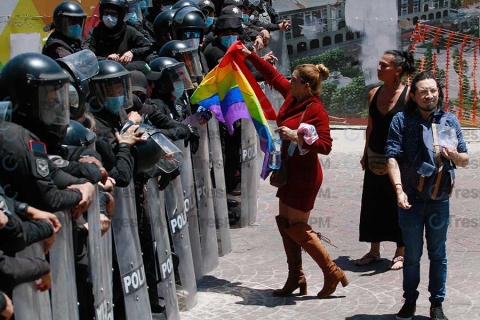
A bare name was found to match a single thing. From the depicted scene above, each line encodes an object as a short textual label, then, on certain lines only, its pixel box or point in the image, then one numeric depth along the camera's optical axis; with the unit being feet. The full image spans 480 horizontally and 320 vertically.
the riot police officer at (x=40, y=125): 15.56
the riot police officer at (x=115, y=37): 34.47
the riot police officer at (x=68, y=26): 32.65
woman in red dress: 25.09
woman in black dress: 27.22
